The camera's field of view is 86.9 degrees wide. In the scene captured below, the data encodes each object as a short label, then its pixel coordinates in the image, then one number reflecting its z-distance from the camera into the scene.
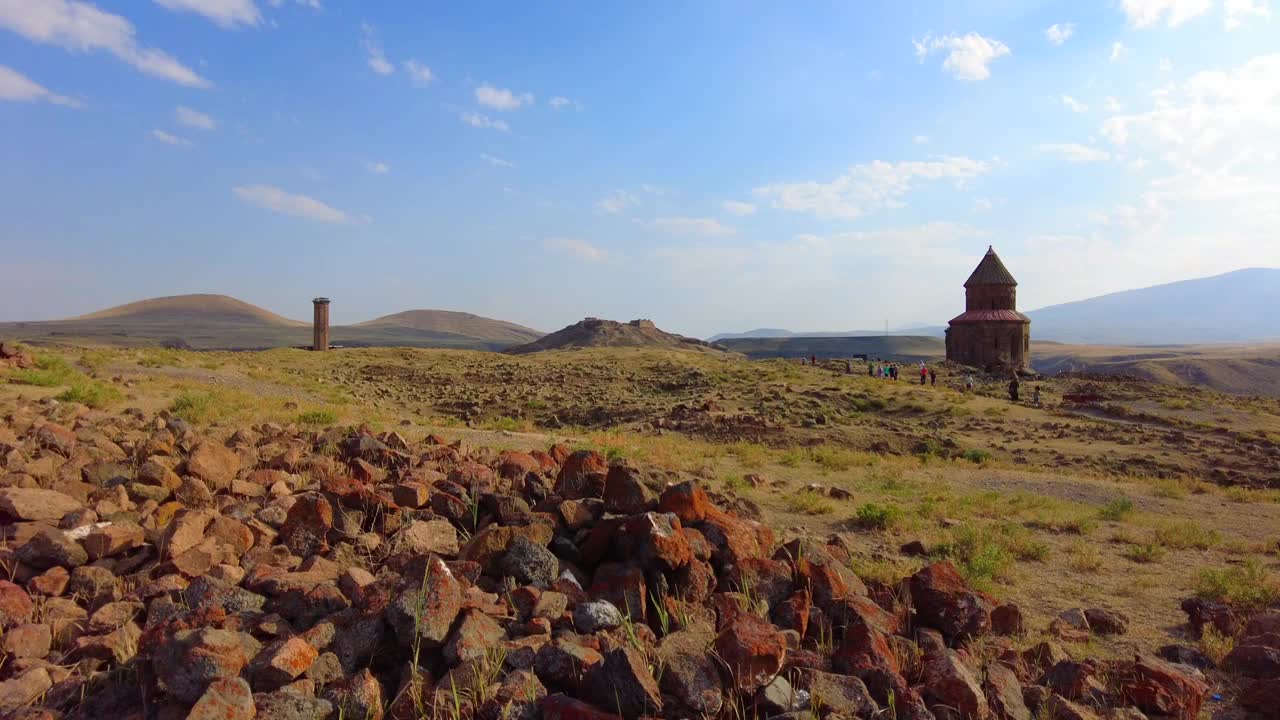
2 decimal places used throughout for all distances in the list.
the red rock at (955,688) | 2.97
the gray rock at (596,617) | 3.41
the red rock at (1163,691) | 3.33
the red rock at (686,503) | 4.71
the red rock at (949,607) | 4.05
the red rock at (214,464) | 5.51
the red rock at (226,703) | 2.44
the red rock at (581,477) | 5.66
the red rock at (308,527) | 4.32
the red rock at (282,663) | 2.72
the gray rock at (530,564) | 3.97
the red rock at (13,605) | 3.25
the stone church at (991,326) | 38.81
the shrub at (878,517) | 7.57
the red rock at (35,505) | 4.41
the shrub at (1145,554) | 6.83
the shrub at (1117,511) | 8.90
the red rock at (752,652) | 2.96
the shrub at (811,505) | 8.17
